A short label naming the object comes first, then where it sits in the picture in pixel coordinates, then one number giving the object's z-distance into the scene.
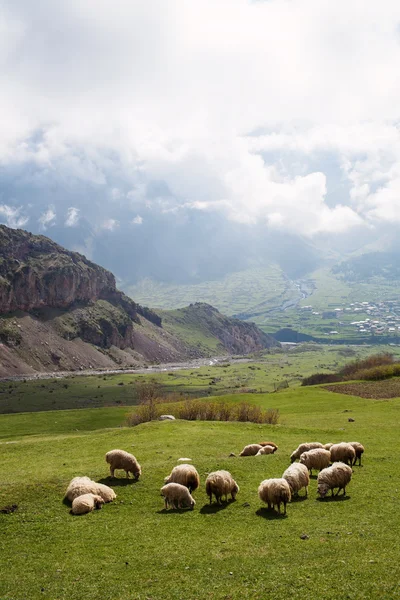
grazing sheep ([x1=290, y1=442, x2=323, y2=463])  30.61
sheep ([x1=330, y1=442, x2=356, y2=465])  28.80
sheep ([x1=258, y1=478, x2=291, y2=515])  21.25
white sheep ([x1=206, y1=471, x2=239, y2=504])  22.70
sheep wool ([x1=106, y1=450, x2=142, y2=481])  26.98
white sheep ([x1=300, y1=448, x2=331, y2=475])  27.75
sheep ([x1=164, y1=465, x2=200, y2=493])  24.44
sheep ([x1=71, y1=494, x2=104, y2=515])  21.79
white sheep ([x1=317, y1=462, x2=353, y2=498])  23.34
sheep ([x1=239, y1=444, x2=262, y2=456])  34.19
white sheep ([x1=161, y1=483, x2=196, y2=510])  22.62
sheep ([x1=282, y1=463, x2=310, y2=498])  23.38
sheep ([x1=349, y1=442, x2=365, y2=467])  30.47
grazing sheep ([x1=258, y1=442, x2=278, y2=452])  35.96
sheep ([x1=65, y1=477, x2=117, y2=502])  23.19
